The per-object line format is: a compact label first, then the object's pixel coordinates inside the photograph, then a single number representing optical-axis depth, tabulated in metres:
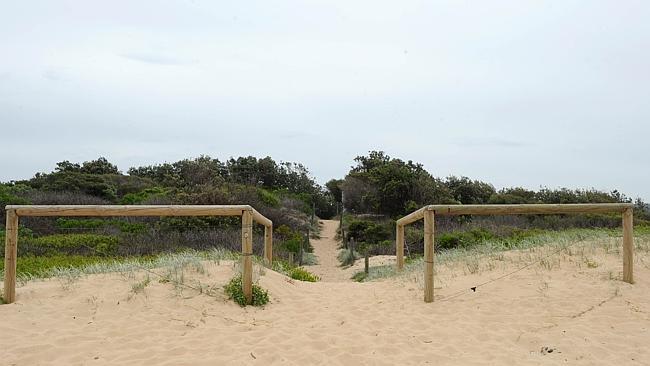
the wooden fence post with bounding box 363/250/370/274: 12.37
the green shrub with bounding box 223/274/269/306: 5.79
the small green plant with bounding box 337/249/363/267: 15.77
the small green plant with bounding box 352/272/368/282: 11.66
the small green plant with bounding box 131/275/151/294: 5.68
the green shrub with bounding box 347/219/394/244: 20.02
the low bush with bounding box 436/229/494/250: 13.64
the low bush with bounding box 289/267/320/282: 9.29
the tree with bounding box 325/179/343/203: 41.34
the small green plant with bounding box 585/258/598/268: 6.81
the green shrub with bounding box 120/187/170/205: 21.81
